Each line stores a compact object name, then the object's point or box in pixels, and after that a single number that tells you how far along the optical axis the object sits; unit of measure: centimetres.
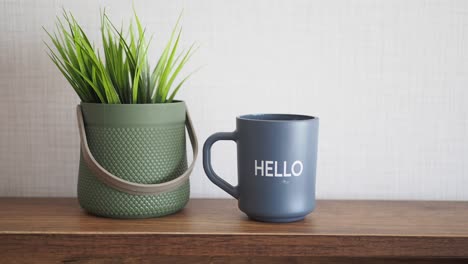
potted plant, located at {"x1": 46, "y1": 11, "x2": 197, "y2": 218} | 60
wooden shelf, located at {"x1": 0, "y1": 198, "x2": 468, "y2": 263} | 54
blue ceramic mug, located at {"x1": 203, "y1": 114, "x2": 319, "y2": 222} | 58
